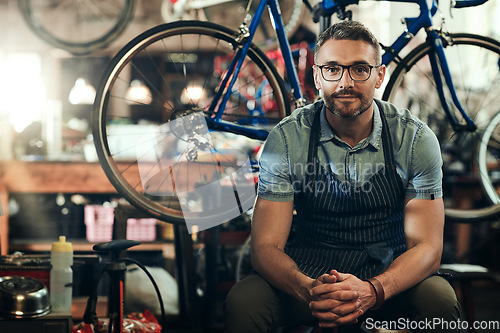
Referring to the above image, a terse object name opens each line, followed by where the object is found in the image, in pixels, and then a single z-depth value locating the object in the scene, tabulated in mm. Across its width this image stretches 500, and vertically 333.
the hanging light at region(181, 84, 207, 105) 5857
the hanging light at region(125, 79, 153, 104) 6079
